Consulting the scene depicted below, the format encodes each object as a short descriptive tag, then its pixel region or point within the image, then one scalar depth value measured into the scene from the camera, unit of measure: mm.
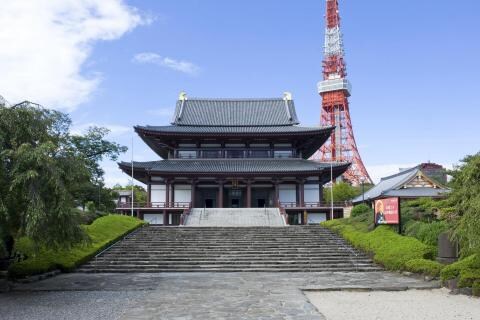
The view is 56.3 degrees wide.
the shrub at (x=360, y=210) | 30312
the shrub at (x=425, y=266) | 15812
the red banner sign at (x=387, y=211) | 21930
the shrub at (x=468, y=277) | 13002
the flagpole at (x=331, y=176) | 37844
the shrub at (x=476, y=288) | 12695
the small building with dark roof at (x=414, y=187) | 37969
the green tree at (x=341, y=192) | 64812
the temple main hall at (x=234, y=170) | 38969
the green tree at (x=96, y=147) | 40250
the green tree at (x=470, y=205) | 11844
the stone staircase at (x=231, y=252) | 20359
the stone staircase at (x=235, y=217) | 34156
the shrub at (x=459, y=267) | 13438
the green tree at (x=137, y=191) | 66081
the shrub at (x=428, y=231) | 19328
